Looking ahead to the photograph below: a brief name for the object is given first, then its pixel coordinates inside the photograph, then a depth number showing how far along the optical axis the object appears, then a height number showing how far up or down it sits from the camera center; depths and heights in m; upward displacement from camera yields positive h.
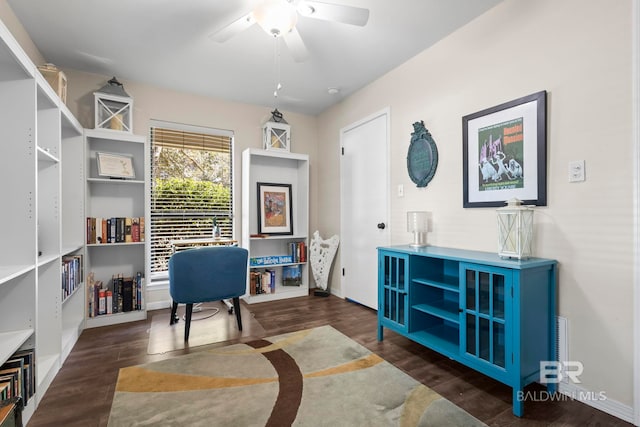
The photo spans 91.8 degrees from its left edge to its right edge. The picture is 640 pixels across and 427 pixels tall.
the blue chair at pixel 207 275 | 2.62 -0.54
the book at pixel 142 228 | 3.22 -0.16
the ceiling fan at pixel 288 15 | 1.86 +1.22
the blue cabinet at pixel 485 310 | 1.74 -0.65
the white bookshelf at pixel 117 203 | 3.11 +0.12
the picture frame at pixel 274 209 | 4.09 +0.05
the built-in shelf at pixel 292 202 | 3.92 +0.14
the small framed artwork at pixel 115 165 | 3.11 +0.50
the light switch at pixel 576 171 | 1.82 +0.24
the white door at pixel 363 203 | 3.44 +0.11
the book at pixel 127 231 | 3.15 -0.18
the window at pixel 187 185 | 3.71 +0.35
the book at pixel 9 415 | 0.90 -0.60
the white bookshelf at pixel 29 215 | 1.68 -0.01
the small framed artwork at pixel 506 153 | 2.01 +0.42
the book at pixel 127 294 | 3.15 -0.82
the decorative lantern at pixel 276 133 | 4.05 +1.06
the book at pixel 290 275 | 4.21 -0.85
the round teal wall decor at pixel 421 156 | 2.80 +0.52
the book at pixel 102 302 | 3.05 -0.87
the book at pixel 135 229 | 3.18 -0.17
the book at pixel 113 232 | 3.09 -0.18
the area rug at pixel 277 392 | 1.65 -1.09
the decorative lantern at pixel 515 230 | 1.90 -0.12
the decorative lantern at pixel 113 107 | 3.13 +1.10
